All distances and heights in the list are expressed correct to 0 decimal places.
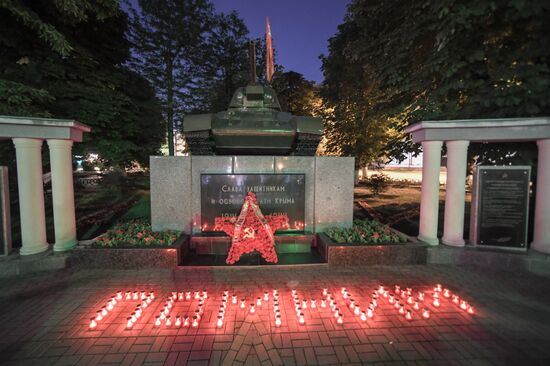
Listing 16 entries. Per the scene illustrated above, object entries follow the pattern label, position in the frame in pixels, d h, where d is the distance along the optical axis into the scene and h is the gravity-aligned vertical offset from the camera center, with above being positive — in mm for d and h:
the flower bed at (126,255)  5297 -1745
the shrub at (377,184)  15562 -877
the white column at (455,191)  5750 -474
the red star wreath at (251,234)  5512 -1393
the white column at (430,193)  5898 -534
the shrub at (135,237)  5520 -1484
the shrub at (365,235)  5730 -1484
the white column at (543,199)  5402 -618
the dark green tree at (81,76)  7168 +3220
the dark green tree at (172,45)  21516 +10776
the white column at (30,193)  5289 -484
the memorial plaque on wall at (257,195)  6289 -609
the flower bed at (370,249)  5461 -1690
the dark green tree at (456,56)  5914 +3221
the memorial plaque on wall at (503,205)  5426 -747
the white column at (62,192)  5543 -481
